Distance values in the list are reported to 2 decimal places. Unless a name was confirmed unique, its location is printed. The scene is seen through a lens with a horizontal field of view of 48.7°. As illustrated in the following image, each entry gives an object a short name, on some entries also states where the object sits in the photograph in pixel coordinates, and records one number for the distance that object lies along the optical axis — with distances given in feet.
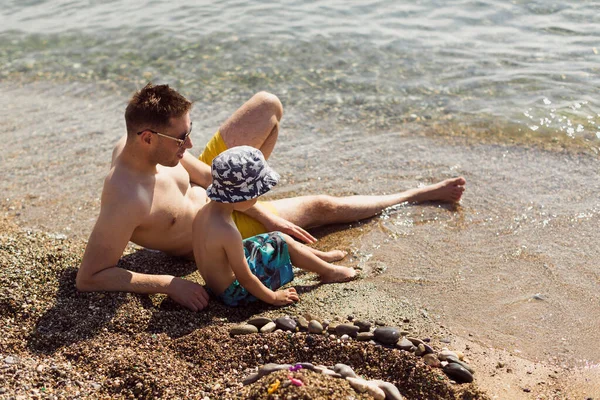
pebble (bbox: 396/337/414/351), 13.05
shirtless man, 15.03
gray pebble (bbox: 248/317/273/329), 14.21
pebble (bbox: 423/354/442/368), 12.68
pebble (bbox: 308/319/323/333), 13.65
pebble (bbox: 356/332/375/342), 13.30
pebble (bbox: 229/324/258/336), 13.93
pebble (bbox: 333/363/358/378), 12.19
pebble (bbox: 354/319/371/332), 13.73
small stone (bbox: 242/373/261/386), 12.27
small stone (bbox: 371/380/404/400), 11.77
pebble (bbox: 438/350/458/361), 12.89
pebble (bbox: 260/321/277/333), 13.85
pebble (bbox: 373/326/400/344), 13.14
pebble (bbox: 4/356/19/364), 12.89
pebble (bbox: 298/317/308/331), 13.89
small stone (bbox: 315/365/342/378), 11.93
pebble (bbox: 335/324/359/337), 13.53
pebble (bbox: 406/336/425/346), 13.30
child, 14.56
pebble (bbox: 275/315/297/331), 13.83
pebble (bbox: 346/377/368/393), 11.55
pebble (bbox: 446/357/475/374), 12.70
